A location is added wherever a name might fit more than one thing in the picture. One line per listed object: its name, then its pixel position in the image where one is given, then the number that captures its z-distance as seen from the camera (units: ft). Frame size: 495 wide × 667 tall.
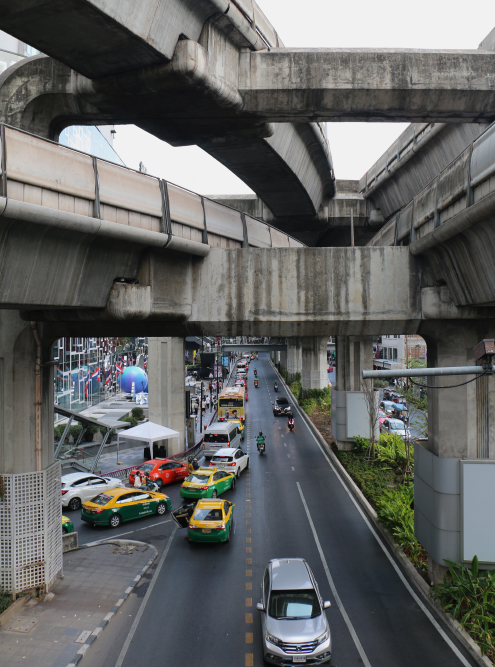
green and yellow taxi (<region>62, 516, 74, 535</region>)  55.93
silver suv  31.91
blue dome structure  161.89
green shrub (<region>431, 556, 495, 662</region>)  34.63
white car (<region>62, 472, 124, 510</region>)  68.39
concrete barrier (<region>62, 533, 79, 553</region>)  52.68
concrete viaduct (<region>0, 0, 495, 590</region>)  27.14
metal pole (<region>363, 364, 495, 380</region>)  24.09
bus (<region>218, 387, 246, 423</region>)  129.04
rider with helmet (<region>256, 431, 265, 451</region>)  101.40
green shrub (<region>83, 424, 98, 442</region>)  109.81
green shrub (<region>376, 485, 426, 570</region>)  48.88
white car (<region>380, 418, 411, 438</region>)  120.88
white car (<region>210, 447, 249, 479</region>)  81.61
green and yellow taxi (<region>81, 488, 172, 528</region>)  59.72
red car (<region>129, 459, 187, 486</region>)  78.33
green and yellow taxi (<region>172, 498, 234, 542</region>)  53.52
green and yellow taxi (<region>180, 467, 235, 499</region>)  69.26
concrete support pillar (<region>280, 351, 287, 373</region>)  292.90
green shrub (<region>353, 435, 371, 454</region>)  94.08
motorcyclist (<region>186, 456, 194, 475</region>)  84.64
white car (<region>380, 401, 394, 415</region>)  153.38
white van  98.12
